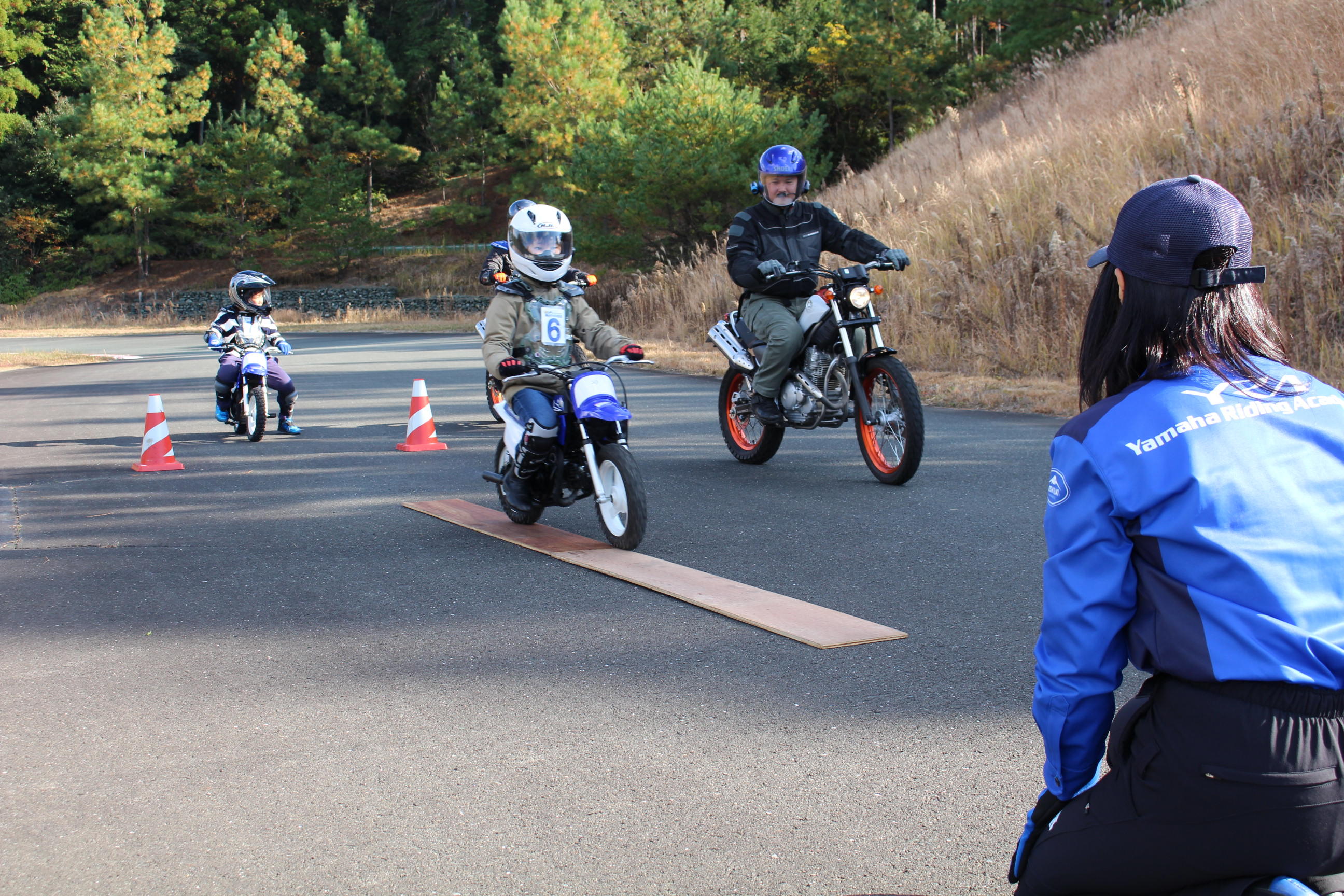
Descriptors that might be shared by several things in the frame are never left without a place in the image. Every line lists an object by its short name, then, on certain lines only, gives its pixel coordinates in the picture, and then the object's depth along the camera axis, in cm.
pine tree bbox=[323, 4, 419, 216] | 6456
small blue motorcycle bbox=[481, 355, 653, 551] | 674
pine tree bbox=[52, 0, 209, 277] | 5881
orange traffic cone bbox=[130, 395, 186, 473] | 1036
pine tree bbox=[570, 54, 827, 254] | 3356
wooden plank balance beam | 507
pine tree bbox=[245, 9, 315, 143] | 6288
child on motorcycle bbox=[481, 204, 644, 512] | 735
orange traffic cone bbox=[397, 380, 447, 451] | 1107
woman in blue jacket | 183
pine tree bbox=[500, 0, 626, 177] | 5478
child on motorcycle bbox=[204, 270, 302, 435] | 1246
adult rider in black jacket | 891
